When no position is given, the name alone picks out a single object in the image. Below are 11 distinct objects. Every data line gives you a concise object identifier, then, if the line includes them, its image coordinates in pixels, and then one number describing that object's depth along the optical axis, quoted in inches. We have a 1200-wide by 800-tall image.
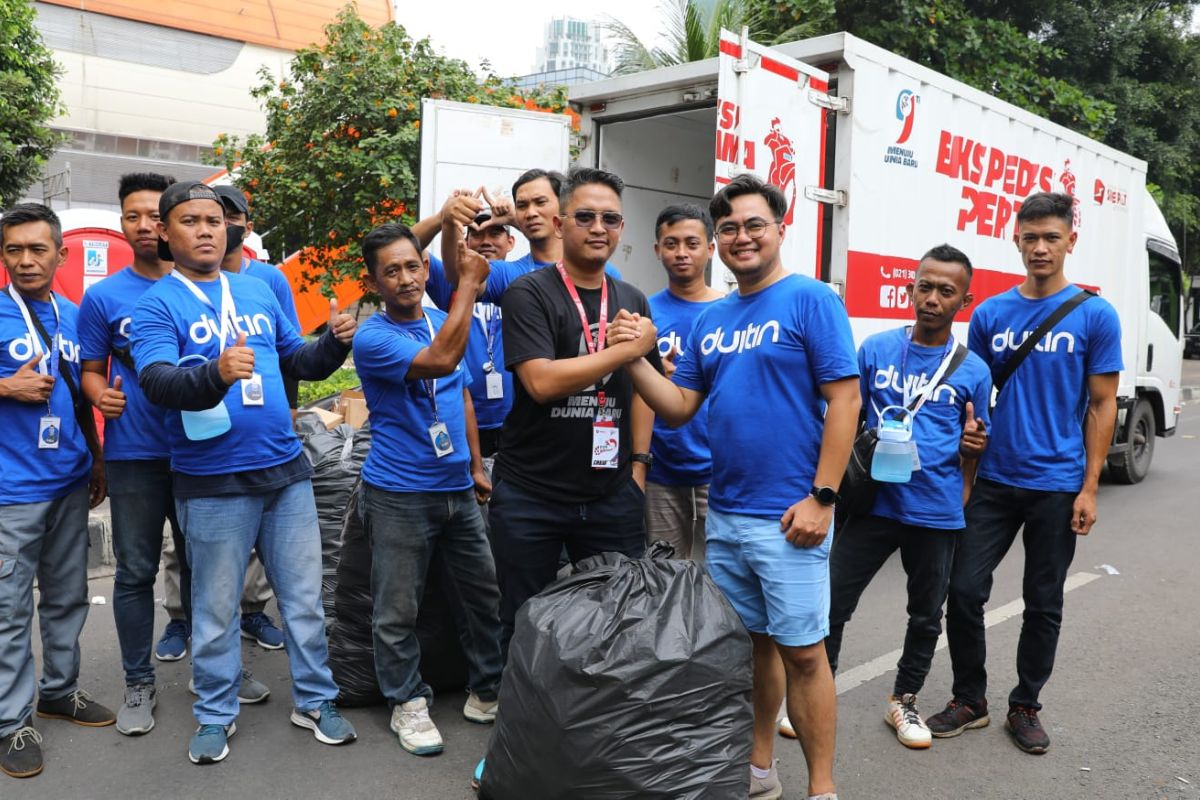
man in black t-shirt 118.9
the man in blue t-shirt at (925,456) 137.5
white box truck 206.1
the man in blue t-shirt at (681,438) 149.5
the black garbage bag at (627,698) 97.9
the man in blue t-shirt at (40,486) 131.6
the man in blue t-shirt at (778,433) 107.9
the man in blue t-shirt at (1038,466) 138.3
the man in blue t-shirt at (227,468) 129.0
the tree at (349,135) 396.2
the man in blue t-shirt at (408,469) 130.7
